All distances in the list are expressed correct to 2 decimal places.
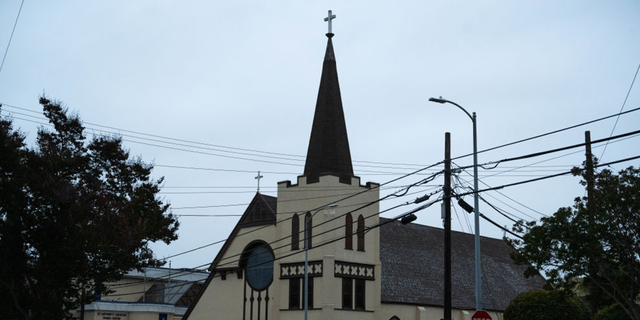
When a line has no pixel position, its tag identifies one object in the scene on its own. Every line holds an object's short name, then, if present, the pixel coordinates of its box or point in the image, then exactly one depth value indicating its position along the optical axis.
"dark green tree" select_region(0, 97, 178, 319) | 28.25
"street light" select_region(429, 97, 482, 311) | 24.33
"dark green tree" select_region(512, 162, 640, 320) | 24.92
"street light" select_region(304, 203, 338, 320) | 36.09
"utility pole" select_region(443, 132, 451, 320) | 26.06
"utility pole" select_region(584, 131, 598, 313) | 25.37
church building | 39.00
